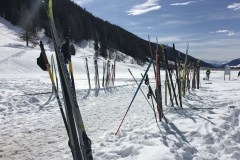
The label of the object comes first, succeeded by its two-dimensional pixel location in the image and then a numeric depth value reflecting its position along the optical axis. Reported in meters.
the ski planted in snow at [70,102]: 2.37
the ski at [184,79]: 7.95
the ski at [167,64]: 5.90
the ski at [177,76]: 6.74
